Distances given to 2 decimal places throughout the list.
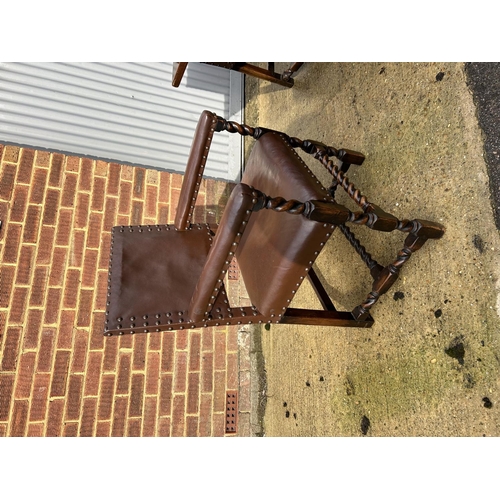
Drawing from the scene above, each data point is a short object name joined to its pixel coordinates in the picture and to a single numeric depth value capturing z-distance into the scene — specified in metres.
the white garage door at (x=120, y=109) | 2.53
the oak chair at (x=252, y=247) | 1.11
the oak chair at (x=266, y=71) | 2.52
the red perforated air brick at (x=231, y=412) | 2.60
